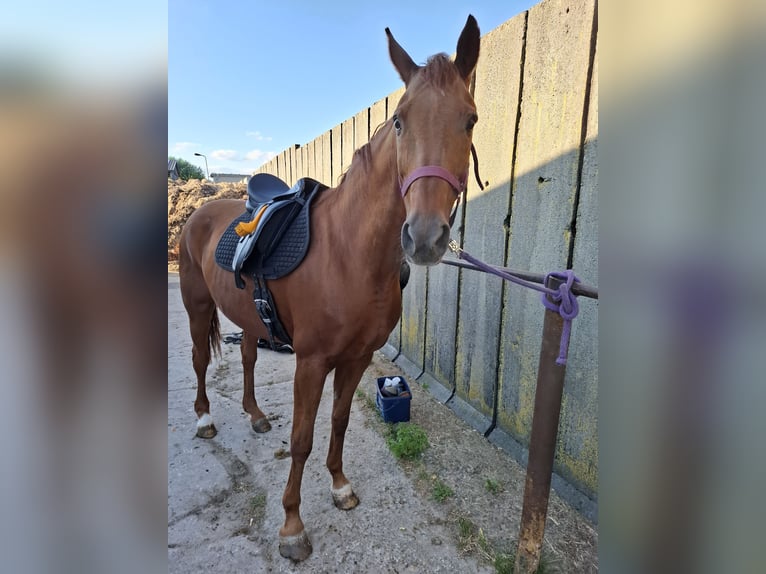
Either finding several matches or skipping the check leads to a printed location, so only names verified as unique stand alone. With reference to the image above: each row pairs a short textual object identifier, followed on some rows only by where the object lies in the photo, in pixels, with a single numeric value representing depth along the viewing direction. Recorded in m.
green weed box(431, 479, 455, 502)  2.21
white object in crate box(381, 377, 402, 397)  3.06
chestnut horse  1.30
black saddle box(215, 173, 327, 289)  1.96
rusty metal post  1.44
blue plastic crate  2.97
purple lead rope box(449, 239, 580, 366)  1.34
